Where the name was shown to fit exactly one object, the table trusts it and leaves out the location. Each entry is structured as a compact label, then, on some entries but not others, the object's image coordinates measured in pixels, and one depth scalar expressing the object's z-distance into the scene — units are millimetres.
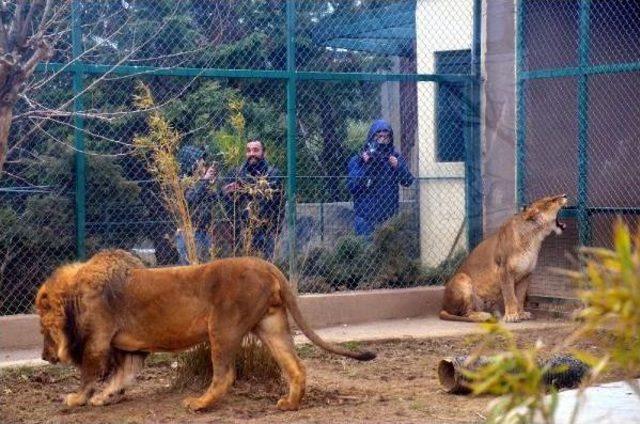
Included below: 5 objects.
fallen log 15453
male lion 14898
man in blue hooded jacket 24219
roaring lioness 23641
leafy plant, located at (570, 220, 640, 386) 5266
